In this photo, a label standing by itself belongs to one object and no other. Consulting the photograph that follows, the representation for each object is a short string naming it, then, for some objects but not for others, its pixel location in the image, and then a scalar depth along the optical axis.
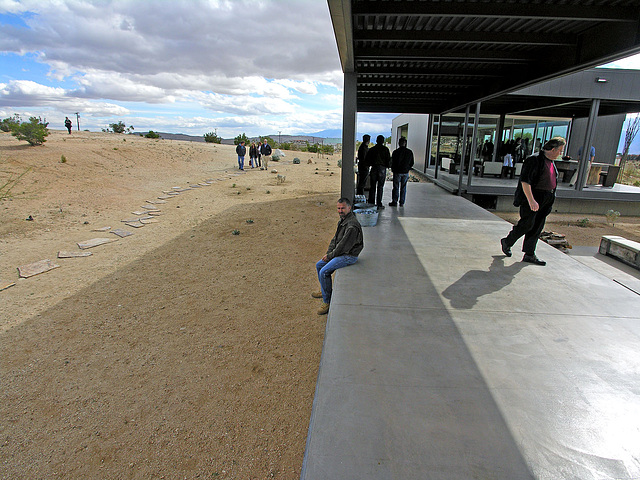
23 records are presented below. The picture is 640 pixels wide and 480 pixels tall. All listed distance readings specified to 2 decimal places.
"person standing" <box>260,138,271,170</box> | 18.77
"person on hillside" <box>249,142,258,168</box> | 20.00
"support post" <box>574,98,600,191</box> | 10.14
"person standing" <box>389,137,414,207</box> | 7.11
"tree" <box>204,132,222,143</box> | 37.44
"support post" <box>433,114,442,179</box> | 12.83
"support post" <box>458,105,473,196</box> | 9.46
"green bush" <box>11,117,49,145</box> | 15.07
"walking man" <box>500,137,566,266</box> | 4.04
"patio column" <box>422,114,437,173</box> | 13.94
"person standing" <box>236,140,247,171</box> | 18.89
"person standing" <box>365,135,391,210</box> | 6.86
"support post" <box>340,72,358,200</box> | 6.77
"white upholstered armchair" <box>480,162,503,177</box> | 13.97
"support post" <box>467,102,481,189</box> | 9.70
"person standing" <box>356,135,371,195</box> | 7.21
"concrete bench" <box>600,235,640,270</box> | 5.09
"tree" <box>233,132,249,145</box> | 31.78
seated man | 4.03
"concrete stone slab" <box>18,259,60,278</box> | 5.35
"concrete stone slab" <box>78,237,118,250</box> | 6.77
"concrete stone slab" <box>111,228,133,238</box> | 7.58
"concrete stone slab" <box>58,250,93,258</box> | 6.22
